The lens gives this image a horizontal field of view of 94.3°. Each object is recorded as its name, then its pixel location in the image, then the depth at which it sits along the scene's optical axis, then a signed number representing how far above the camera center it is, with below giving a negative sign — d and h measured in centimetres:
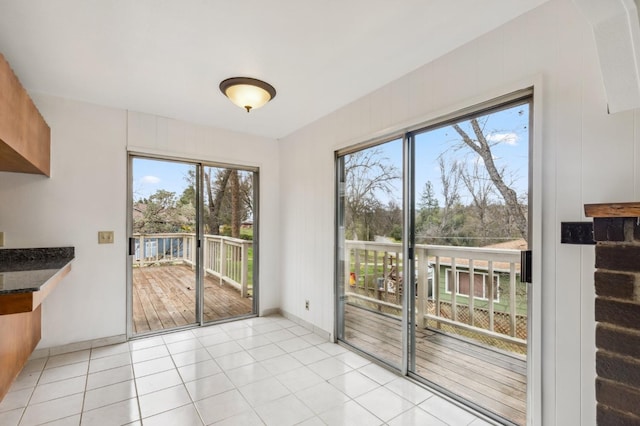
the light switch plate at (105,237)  301 -22
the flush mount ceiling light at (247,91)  248 +107
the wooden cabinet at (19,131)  167 +57
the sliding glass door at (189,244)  334 -35
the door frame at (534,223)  164 -4
